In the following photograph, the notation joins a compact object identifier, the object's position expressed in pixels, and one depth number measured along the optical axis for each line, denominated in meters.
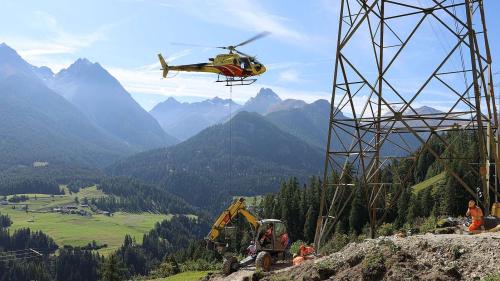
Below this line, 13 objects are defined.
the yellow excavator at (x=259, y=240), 31.62
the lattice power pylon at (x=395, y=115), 25.86
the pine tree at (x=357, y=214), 92.75
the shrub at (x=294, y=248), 56.11
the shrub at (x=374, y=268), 19.11
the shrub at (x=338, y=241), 51.38
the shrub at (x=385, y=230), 50.03
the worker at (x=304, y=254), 29.48
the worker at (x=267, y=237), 32.38
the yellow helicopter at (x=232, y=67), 45.03
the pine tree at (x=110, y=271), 77.31
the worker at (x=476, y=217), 25.49
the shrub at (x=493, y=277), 15.52
